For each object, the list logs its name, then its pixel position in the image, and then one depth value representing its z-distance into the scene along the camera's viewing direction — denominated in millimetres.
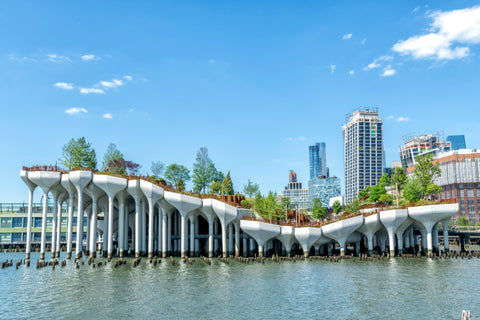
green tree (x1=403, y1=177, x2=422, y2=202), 89250
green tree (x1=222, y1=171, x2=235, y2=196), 102500
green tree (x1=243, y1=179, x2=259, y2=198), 119062
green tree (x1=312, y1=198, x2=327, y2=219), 132500
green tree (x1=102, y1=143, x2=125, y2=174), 100688
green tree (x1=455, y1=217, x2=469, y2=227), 157250
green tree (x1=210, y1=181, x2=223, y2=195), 104500
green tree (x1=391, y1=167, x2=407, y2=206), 111619
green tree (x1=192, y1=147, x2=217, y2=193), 105625
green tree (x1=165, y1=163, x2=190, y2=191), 109500
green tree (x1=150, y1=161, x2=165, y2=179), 117994
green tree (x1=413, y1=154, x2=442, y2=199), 91562
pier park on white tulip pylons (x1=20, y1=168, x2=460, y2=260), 67562
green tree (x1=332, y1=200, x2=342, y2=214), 117056
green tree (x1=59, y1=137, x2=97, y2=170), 85625
